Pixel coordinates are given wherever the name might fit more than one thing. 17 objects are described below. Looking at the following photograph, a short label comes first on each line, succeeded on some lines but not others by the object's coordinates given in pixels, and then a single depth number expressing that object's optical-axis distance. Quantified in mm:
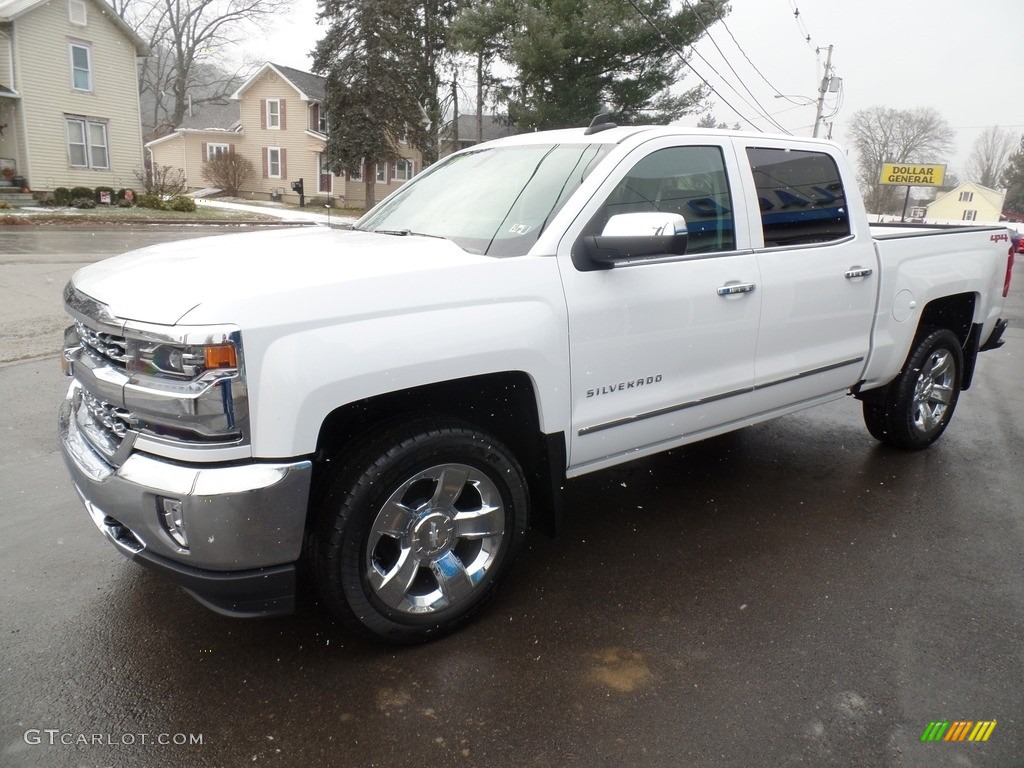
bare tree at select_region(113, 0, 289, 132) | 50531
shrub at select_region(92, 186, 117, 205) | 26673
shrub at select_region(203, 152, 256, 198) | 40206
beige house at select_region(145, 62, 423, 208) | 40844
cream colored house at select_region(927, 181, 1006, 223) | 82481
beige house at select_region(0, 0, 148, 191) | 26547
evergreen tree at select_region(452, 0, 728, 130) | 25812
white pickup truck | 2340
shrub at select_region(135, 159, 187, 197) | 29750
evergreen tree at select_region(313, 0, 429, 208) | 32969
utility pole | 32812
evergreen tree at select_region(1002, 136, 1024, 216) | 81875
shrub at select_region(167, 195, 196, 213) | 26656
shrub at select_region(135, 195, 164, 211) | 26766
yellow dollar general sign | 56531
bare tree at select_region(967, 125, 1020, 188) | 90812
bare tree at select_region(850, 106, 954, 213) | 74500
